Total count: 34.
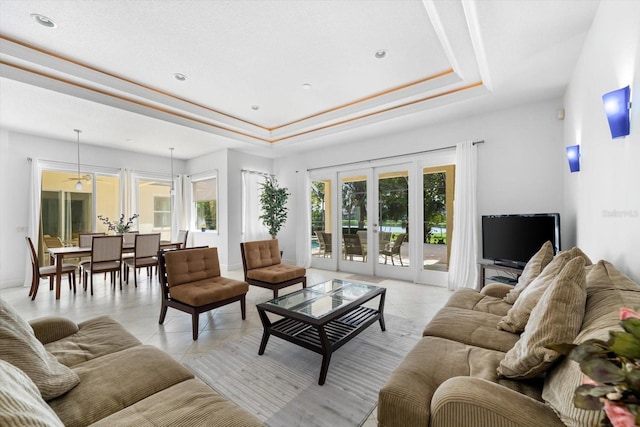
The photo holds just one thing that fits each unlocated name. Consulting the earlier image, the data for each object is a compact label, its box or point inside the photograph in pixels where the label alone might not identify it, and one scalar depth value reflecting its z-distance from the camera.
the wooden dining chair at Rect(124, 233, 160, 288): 4.84
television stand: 3.47
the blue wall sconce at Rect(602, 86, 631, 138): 1.54
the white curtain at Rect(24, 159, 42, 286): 5.08
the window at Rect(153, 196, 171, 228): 7.14
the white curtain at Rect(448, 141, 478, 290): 4.17
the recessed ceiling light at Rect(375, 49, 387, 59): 2.98
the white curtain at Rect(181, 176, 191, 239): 7.24
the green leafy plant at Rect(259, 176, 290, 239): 6.39
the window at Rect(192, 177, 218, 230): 6.67
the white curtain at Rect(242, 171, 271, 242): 6.54
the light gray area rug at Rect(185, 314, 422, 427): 1.75
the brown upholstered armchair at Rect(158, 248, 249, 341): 2.81
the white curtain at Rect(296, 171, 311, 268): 6.45
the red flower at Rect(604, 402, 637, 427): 0.50
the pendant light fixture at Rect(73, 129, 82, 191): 5.23
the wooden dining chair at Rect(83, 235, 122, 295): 4.35
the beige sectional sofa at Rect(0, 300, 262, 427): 1.08
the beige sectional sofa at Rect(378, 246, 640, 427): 0.97
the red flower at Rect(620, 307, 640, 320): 0.67
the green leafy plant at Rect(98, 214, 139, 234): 5.24
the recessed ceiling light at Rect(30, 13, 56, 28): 2.39
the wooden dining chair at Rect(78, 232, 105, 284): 5.18
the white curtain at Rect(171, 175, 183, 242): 7.18
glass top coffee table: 2.17
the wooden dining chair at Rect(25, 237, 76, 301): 4.13
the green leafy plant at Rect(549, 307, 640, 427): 0.50
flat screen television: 3.23
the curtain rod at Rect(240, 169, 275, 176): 6.54
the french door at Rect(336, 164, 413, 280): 5.10
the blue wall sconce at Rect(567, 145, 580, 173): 2.73
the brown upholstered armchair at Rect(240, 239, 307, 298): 3.80
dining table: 4.10
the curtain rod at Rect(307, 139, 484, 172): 4.24
